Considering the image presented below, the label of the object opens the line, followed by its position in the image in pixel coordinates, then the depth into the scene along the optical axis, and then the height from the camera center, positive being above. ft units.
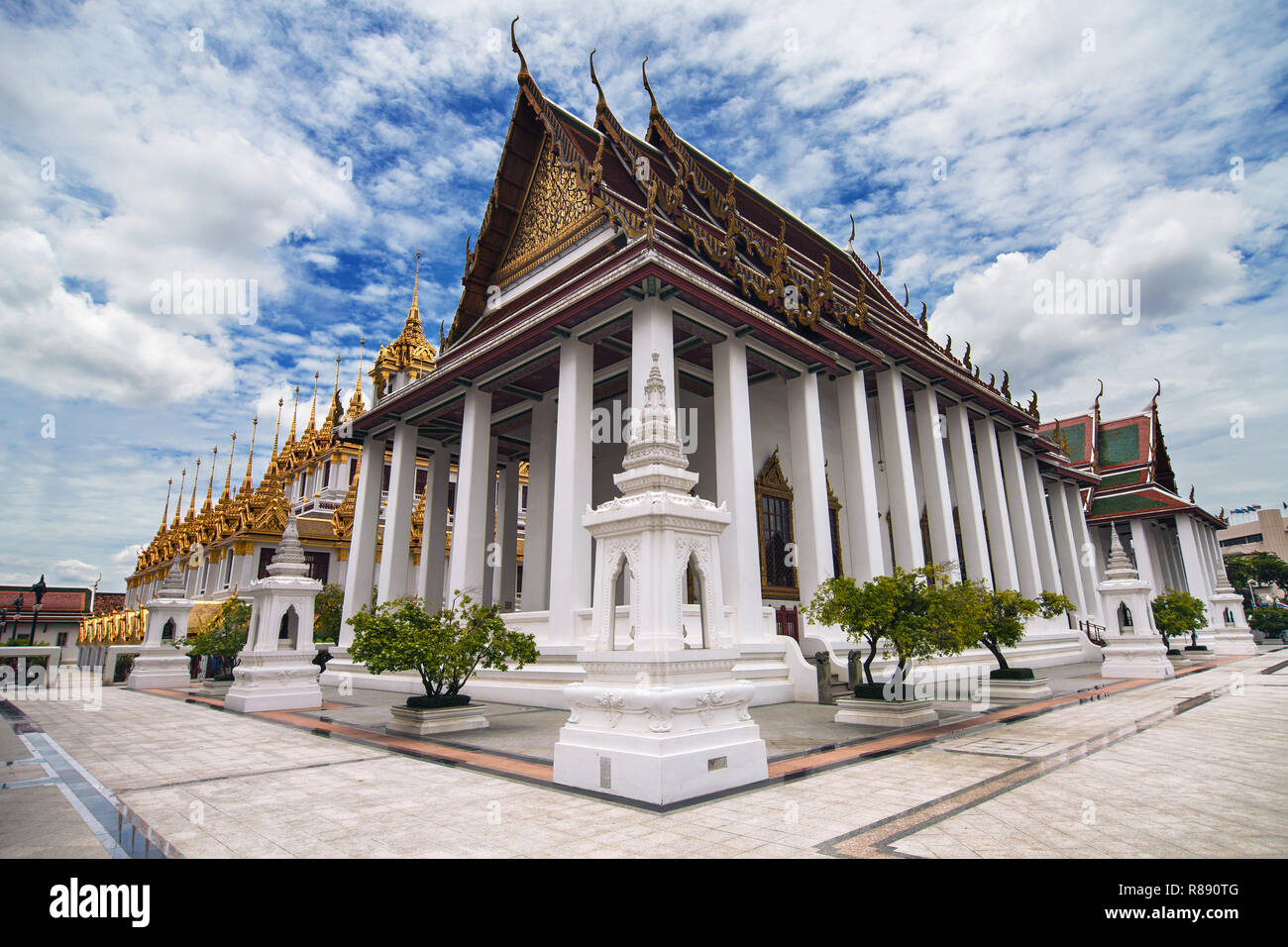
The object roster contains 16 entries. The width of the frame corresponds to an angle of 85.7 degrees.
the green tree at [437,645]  25.89 -0.07
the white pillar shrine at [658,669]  15.21 -0.66
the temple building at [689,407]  38.29 +17.78
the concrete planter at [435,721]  25.80 -2.87
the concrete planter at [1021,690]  34.45 -2.67
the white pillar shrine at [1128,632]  46.03 +0.16
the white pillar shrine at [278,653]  35.40 -0.38
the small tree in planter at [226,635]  50.39 +0.79
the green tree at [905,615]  26.22 +0.84
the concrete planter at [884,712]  26.04 -2.82
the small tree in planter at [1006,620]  34.27 +0.77
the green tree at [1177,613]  58.23 +1.69
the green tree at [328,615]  68.74 +2.84
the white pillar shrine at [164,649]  50.47 -0.16
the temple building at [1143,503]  90.94 +17.09
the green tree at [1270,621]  113.09 +1.78
